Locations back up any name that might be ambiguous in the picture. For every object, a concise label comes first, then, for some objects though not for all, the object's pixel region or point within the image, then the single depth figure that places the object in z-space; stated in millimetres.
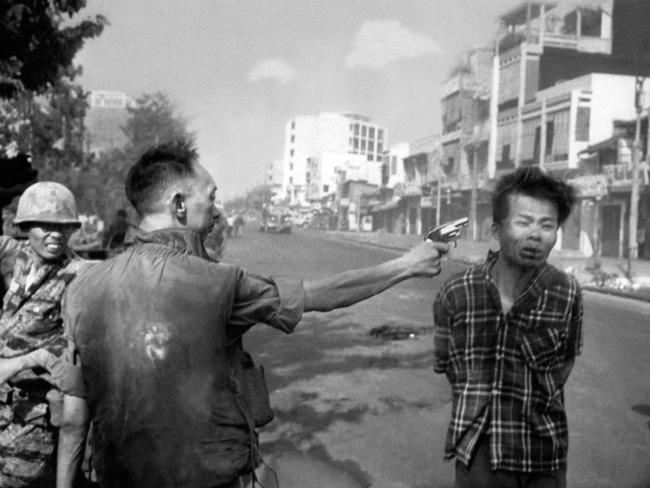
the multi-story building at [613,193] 27641
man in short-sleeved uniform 1905
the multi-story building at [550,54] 37094
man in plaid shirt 2414
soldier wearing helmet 2865
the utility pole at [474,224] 32219
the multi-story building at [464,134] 42188
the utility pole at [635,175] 19672
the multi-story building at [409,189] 48844
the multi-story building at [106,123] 67188
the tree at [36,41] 7763
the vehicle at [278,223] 38312
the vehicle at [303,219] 44094
